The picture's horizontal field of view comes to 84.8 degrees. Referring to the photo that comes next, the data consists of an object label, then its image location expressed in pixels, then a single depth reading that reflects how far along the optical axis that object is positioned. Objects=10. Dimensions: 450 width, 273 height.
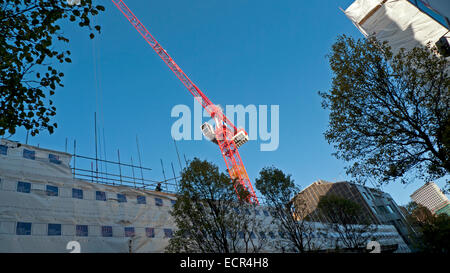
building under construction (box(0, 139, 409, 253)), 14.93
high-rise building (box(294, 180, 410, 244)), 61.30
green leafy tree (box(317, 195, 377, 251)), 34.14
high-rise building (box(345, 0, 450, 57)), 17.67
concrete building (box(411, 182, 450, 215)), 142.85
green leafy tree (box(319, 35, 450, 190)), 10.26
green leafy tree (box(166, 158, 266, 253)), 16.81
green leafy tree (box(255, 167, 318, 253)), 23.30
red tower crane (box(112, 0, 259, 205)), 56.94
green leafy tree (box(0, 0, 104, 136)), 7.39
